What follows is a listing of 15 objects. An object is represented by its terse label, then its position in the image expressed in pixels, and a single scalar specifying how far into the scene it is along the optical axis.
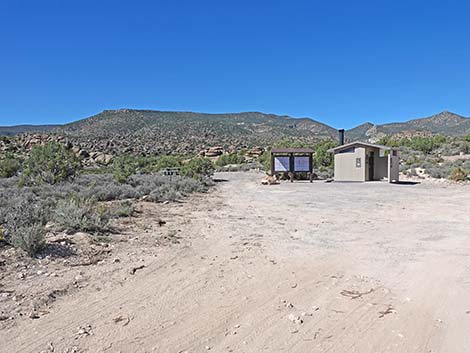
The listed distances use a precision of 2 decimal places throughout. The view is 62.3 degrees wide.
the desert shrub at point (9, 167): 19.09
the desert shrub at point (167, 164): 28.98
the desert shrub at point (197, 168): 24.20
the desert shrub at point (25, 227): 5.86
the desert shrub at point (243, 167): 41.94
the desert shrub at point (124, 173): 17.86
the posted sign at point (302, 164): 28.64
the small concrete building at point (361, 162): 26.94
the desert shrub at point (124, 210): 9.48
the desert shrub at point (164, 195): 13.51
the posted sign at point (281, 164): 28.92
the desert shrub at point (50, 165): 16.03
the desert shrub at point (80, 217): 7.38
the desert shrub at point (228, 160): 48.38
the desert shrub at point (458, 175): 23.84
